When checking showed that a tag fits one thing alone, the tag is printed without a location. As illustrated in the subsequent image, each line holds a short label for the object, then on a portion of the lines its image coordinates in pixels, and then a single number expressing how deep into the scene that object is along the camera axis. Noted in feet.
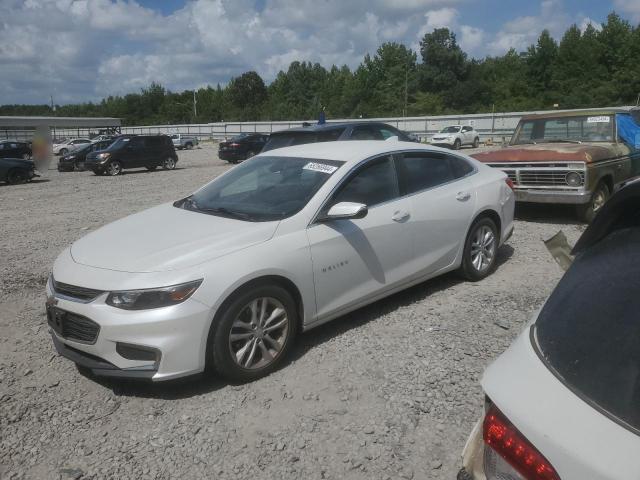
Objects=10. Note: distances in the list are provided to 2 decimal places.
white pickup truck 149.07
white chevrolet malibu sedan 10.94
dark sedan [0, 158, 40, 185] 62.49
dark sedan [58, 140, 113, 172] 82.69
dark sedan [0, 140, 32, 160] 82.79
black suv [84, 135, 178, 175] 71.36
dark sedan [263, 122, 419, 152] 34.04
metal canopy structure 136.82
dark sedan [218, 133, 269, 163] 88.38
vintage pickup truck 25.57
